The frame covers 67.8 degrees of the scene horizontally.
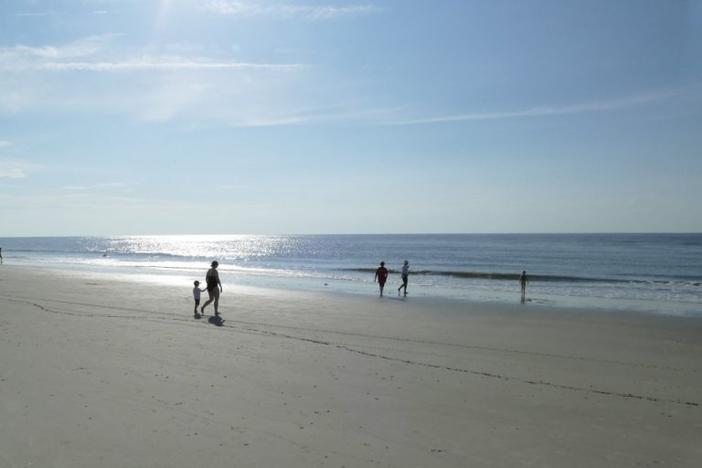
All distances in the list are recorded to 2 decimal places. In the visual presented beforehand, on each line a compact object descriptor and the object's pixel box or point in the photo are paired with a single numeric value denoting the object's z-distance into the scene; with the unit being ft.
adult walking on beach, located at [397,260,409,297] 79.42
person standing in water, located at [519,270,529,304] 78.33
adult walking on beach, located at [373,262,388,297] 77.30
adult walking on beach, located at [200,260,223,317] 50.98
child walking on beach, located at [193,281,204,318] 51.59
